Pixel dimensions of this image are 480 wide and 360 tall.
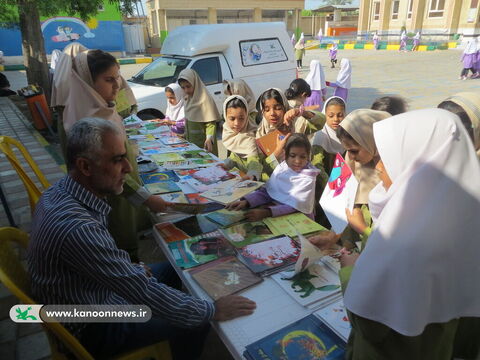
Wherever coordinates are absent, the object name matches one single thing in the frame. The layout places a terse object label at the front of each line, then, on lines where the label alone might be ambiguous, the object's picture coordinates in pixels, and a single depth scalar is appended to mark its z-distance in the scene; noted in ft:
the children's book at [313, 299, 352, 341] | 4.15
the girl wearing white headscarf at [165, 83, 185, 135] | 16.52
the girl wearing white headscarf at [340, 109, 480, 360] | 2.96
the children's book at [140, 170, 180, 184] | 9.10
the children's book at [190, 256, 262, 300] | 4.91
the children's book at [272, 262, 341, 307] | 4.70
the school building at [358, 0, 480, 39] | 84.99
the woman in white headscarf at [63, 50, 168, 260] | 7.64
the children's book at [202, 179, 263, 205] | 7.36
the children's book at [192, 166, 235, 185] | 9.00
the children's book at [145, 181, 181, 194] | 8.25
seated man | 4.12
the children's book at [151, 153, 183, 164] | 10.82
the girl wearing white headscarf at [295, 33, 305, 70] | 57.62
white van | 21.20
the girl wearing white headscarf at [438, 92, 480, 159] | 5.98
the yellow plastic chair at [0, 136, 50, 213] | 7.71
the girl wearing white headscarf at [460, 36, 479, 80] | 42.66
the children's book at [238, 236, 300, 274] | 5.37
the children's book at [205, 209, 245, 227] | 6.76
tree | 20.83
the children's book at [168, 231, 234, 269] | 5.58
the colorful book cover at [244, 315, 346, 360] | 3.84
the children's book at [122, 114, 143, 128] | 15.95
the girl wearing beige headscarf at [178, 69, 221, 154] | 13.48
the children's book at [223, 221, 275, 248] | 6.08
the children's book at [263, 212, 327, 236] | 6.41
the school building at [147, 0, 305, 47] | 95.20
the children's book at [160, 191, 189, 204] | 7.50
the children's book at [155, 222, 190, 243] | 6.30
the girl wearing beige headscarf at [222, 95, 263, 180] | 10.06
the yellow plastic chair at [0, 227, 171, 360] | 4.02
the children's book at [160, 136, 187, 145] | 12.96
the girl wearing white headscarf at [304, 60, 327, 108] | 23.24
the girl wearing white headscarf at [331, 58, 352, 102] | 23.57
